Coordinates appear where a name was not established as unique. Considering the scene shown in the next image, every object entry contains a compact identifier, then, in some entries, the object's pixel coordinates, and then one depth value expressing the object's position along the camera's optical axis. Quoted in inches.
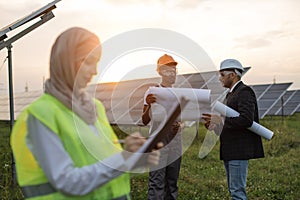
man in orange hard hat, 131.2
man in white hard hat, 133.5
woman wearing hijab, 45.0
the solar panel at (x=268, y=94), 555.2
